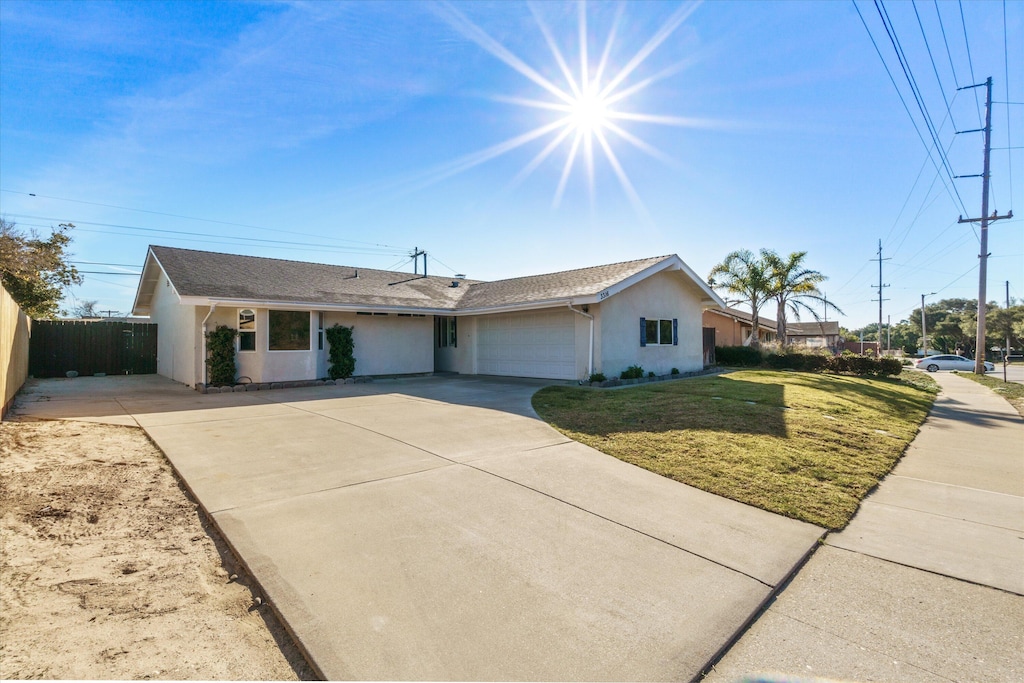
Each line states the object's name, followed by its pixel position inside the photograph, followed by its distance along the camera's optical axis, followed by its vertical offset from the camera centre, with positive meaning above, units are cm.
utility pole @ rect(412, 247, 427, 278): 2627 +495
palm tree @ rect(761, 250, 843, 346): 2419 +361
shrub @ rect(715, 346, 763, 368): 2111 -53
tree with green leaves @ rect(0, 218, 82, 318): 1437 +254
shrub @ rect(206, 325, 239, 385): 1244 -42
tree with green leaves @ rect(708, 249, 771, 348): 2458 +356
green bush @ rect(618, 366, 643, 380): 1407 -88
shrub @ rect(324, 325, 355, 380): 1423 -30
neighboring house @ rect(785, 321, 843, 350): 4756 +108
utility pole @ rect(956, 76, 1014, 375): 2197 +583
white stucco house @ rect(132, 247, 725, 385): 1300 +81
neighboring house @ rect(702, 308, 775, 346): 2567 +119
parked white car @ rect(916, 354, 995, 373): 2986 -114
